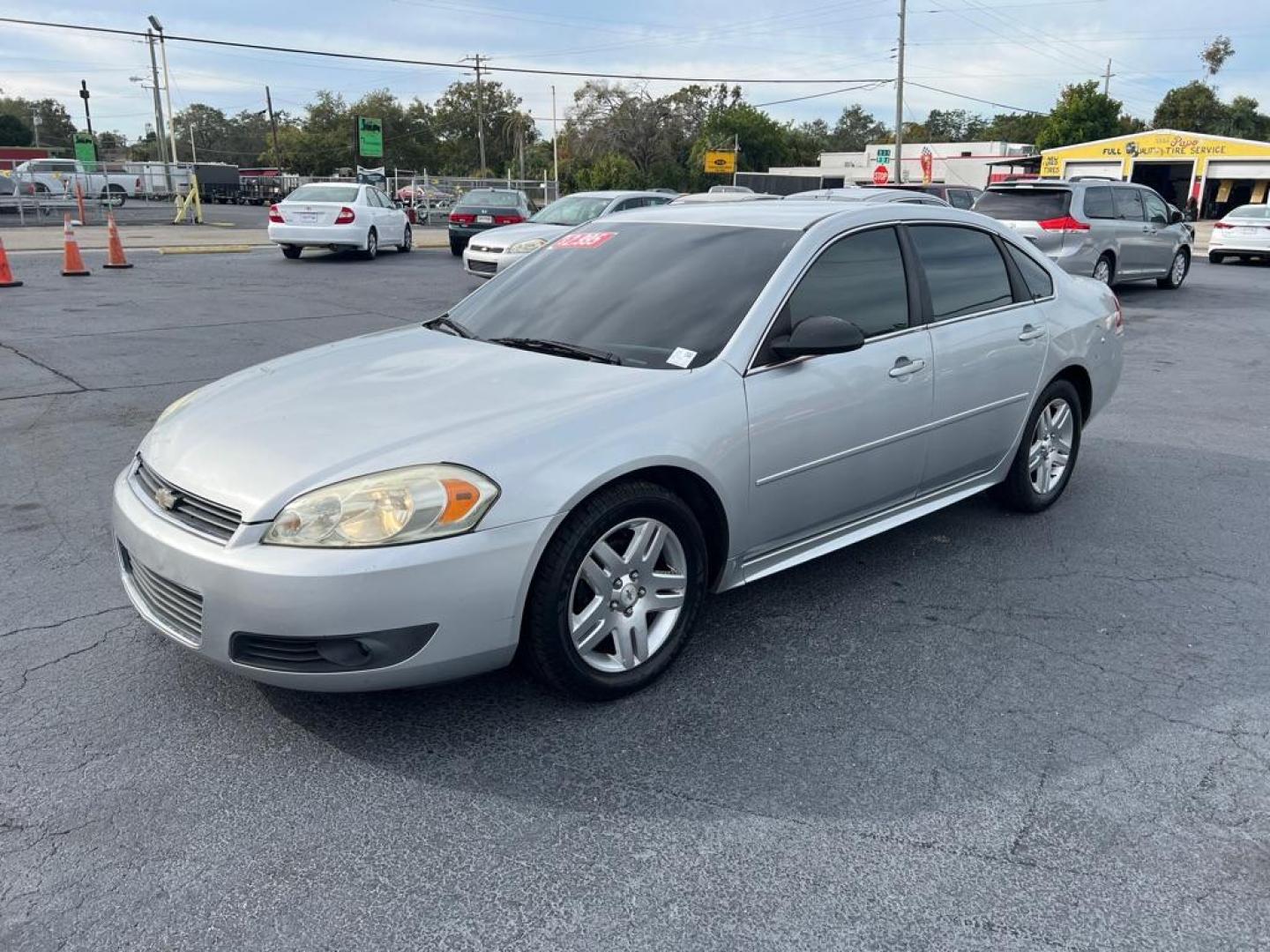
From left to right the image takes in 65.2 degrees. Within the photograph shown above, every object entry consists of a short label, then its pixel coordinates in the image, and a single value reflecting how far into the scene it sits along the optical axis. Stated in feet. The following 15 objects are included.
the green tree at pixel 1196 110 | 237.86
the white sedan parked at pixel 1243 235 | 73.15
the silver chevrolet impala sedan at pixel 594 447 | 9.26
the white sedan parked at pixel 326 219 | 63.87
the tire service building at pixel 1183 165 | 158.92
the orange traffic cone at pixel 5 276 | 44.88
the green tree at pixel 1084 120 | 206.18
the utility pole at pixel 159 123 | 150.61
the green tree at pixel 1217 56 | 249.77
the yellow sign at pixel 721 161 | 186.80
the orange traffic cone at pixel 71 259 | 50.31
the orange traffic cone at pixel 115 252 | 54.95
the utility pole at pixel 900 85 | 136.46
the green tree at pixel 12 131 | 316.40
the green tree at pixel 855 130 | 393.50
